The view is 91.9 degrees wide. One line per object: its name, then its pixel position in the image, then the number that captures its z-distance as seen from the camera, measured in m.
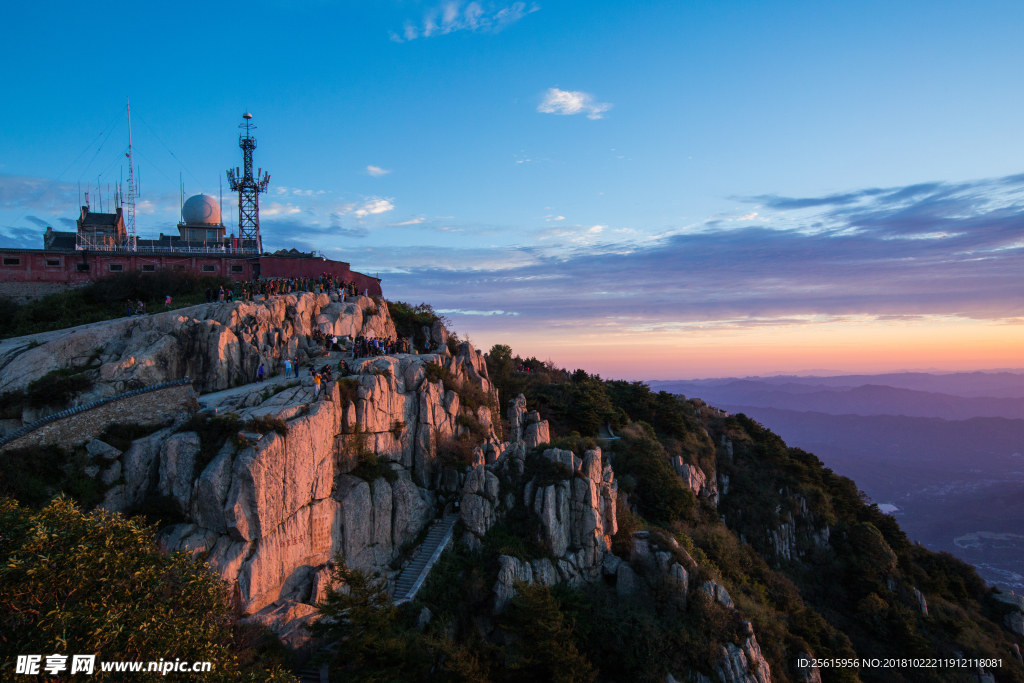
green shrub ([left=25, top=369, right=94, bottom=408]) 27.44
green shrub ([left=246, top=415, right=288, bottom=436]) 24.78
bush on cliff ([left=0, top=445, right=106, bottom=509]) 21.91
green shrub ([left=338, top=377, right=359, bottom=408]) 29.41
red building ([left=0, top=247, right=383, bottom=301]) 41.75
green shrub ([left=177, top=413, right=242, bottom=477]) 24.12
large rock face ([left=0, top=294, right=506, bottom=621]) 23.36
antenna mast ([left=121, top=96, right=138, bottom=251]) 49.37
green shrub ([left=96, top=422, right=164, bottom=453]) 24.91
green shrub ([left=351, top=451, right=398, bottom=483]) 29.08
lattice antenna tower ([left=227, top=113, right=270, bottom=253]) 56.03
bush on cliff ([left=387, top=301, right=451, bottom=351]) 46.28
